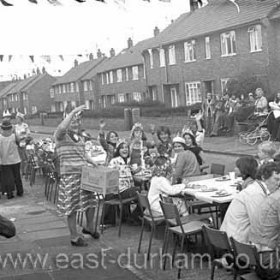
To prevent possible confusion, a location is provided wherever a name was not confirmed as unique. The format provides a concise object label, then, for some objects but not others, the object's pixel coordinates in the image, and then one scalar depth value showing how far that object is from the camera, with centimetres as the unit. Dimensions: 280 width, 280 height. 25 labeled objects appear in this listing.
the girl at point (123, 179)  914
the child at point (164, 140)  1132
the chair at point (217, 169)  978
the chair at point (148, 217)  743
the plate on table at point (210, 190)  753
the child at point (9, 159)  1280
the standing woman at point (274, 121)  1870
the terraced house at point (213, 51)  3122
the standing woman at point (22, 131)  1579
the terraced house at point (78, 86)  6481
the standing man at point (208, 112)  2498
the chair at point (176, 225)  666
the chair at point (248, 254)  491
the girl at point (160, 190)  782
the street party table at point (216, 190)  704
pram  2012
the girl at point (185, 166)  924
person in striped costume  825
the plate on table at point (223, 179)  841
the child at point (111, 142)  1143
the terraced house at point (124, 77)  5188
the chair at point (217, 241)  522
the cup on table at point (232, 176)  842
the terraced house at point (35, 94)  8331
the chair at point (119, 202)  897
